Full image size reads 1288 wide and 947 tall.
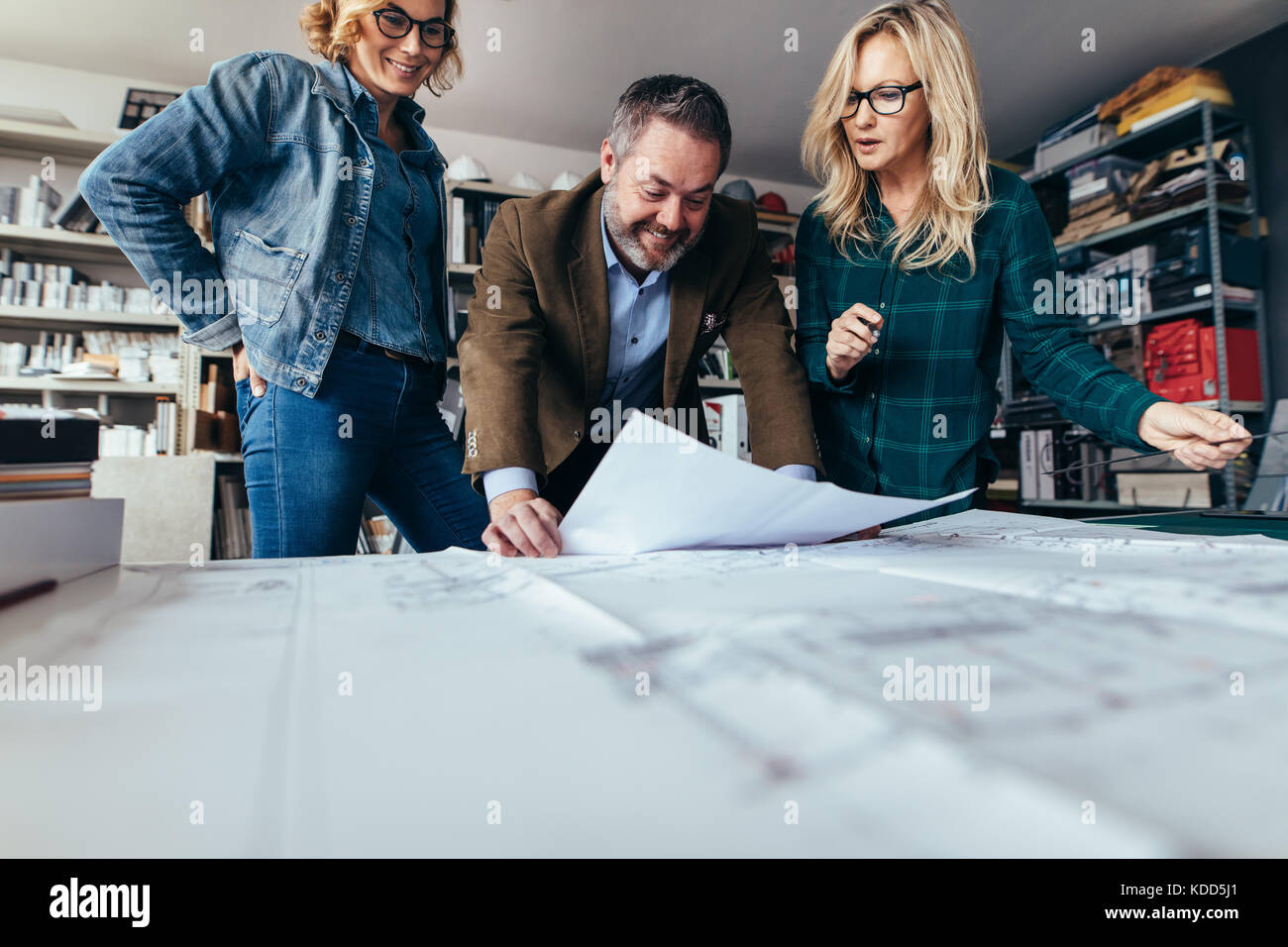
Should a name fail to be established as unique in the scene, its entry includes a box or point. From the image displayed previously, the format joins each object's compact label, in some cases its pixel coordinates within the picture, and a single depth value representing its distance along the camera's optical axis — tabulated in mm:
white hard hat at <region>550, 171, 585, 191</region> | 3736
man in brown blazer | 908
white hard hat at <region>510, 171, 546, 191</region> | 3645
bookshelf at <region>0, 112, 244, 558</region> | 2830
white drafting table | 188
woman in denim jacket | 965
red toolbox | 2912
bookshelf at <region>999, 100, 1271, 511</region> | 2865
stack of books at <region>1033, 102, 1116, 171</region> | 3344
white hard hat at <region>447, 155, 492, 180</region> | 3474
